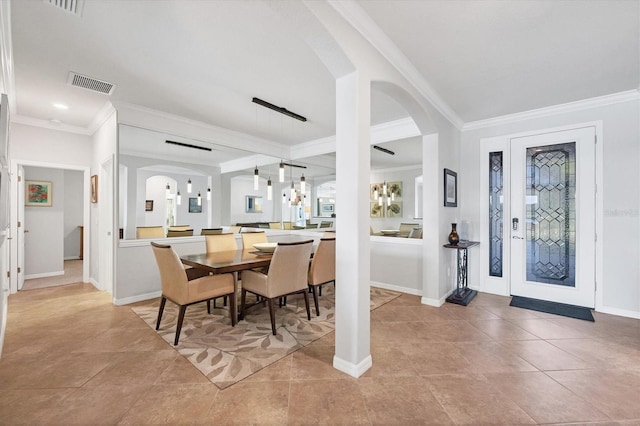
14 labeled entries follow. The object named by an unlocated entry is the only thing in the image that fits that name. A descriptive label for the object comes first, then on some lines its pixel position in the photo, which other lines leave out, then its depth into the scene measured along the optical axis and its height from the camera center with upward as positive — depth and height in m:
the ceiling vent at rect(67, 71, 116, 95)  2.93 +1.41
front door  3.47 -0.05
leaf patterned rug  2.18 -1.20
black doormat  3.22 -1.18
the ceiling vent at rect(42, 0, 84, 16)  1.89 +1.43
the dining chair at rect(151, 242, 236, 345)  2.56 -0.73
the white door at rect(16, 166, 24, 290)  4.23 -0.28
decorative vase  3.71 -0.33
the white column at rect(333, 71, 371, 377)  2.04 -0.09
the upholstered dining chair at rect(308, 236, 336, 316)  3.32 -0.65
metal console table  3.62 -0.97
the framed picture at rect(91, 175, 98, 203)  4.48 +0.37
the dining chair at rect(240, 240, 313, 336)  2.78 -0.68
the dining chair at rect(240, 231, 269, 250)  4.09 -0.41
